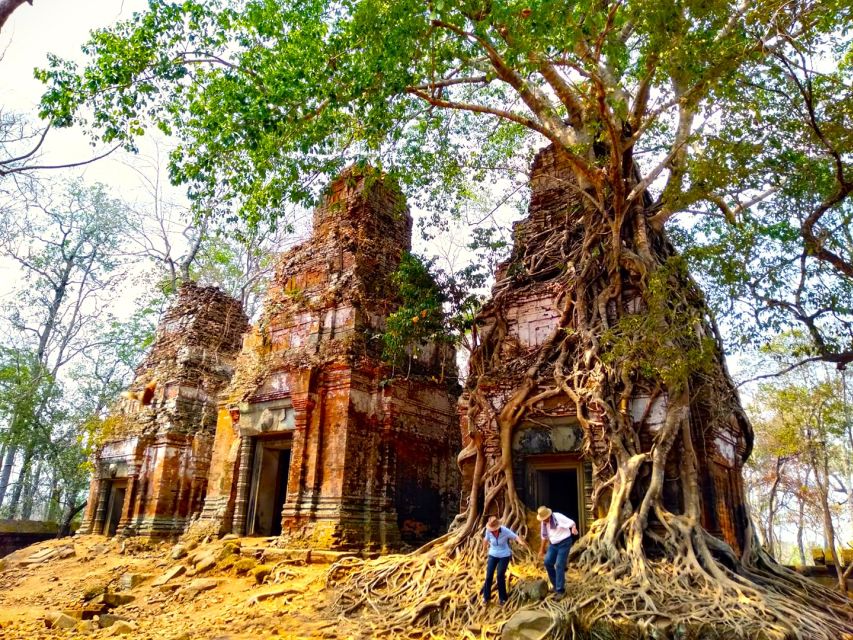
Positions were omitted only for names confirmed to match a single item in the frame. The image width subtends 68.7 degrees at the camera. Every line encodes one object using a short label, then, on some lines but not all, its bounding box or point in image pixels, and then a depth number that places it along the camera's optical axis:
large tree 7.07
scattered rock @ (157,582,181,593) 9.15
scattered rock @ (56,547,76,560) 13.80
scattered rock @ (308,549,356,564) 9.41
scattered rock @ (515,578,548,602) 6.67
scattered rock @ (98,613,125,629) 7.90
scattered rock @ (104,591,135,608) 8.73
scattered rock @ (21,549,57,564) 13.73
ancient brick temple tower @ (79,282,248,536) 14.41
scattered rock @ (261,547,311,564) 9.55
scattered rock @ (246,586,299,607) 8.01
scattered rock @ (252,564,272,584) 9.10
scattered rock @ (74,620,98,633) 7.67
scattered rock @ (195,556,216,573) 9.67
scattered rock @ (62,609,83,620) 8.21
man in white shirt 6.66
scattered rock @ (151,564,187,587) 9.52
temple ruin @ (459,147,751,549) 8.60
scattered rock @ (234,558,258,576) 9.49
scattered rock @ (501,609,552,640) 5.98
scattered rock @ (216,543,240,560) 9.90
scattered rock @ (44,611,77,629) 7.78
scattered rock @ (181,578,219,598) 8.82
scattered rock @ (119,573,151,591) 9.60
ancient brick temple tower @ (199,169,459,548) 10.58
